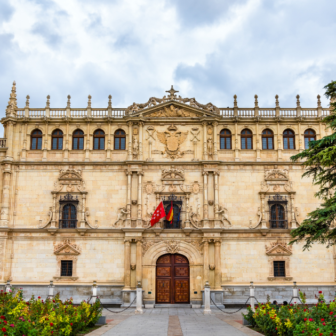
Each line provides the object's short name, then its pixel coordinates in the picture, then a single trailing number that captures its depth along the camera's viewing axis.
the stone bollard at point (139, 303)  27.88
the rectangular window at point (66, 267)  32.53
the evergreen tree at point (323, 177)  19.50
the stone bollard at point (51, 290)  27.31
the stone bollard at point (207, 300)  27.61
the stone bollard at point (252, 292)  24.94
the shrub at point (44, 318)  14.38
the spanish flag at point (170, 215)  32.38
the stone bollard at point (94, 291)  26.53
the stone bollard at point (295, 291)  27.56
